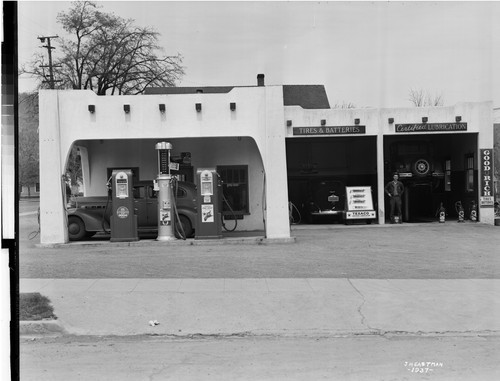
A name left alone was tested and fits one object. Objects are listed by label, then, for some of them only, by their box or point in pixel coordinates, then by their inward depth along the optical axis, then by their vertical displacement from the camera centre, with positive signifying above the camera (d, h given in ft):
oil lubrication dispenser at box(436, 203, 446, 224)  63.72 -4.07
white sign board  62.85 -2.57
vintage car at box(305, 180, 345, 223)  65.21 -2.39
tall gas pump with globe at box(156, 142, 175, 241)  44.37 -1.21
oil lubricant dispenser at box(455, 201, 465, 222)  63.62 -3.72
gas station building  44.27 +3.92
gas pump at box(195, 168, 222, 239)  44.96 -2.05
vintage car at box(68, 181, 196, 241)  47.47 -2.49
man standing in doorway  61.72 -1.39
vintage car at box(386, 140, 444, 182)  66.74 +2.72
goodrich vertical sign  61.41 +0.62
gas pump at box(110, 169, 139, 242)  44.14 -2.18
